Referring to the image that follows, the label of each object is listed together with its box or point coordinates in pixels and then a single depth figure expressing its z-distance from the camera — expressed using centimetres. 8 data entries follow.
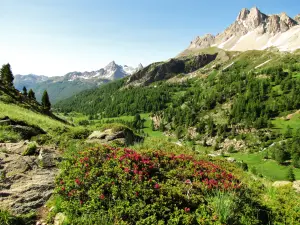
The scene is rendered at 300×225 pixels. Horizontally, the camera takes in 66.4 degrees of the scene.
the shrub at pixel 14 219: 827
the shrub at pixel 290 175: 11748
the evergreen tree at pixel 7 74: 10642
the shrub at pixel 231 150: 18650
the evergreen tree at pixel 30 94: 10874
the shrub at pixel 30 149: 1491
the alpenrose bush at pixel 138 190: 873
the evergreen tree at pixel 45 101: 10062
